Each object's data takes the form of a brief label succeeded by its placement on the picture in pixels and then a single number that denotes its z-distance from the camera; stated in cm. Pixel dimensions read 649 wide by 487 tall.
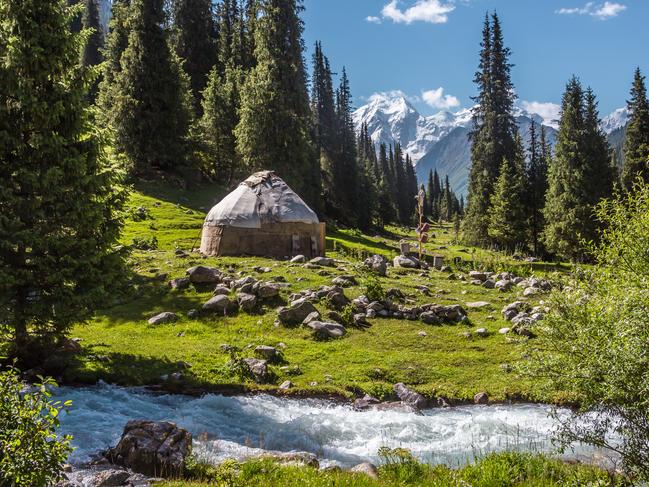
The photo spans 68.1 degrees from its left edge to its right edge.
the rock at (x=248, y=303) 1912
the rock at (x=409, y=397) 1300
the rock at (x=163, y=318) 1848
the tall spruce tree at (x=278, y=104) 4594
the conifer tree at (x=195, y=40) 6538
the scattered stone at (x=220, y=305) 1909
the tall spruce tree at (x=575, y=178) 4247
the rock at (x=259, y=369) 1393
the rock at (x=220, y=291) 2047
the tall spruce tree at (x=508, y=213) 4691
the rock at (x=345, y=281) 2247
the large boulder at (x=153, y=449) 823
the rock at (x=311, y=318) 1794
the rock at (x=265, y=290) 1969
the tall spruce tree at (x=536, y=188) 5097
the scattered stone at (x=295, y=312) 1816
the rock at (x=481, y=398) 1330
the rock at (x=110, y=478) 752
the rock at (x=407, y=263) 3173
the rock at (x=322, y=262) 2728
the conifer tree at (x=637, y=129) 4952
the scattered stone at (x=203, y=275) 2177
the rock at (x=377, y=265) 2740
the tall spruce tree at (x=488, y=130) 5362
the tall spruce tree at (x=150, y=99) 4612
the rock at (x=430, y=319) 1905
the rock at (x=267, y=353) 1504
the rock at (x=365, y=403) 1272
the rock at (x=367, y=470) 832
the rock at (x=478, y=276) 2739
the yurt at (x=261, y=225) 2891
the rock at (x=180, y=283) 2167
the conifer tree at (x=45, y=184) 1308
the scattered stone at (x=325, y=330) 1729
